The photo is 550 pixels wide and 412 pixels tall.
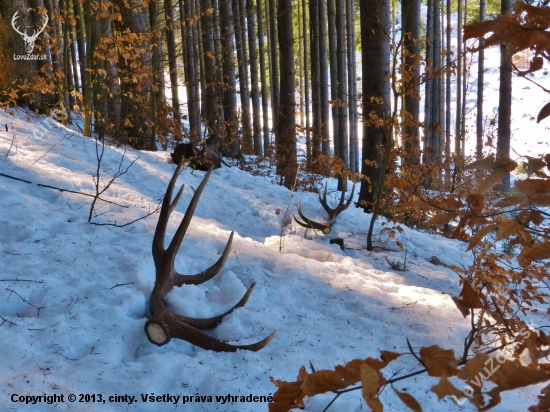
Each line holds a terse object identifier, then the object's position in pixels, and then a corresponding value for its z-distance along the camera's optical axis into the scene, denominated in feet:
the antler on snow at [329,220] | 19.65
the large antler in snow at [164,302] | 8.81
